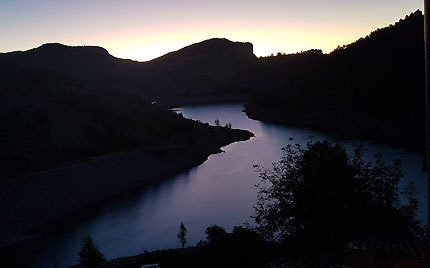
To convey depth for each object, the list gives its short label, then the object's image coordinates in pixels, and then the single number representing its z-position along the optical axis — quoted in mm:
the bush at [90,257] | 28531
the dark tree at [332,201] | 16125
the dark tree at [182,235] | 30416
